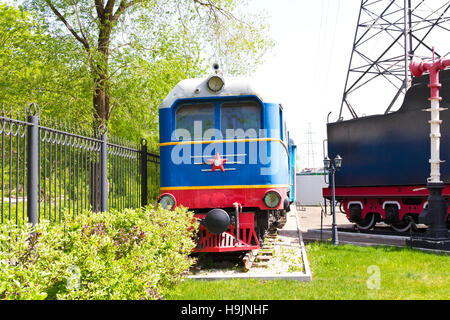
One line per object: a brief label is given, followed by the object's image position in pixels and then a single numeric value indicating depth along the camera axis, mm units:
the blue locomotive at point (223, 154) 7727
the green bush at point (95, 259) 3285
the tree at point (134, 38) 12570
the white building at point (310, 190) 33031
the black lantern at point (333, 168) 10995
